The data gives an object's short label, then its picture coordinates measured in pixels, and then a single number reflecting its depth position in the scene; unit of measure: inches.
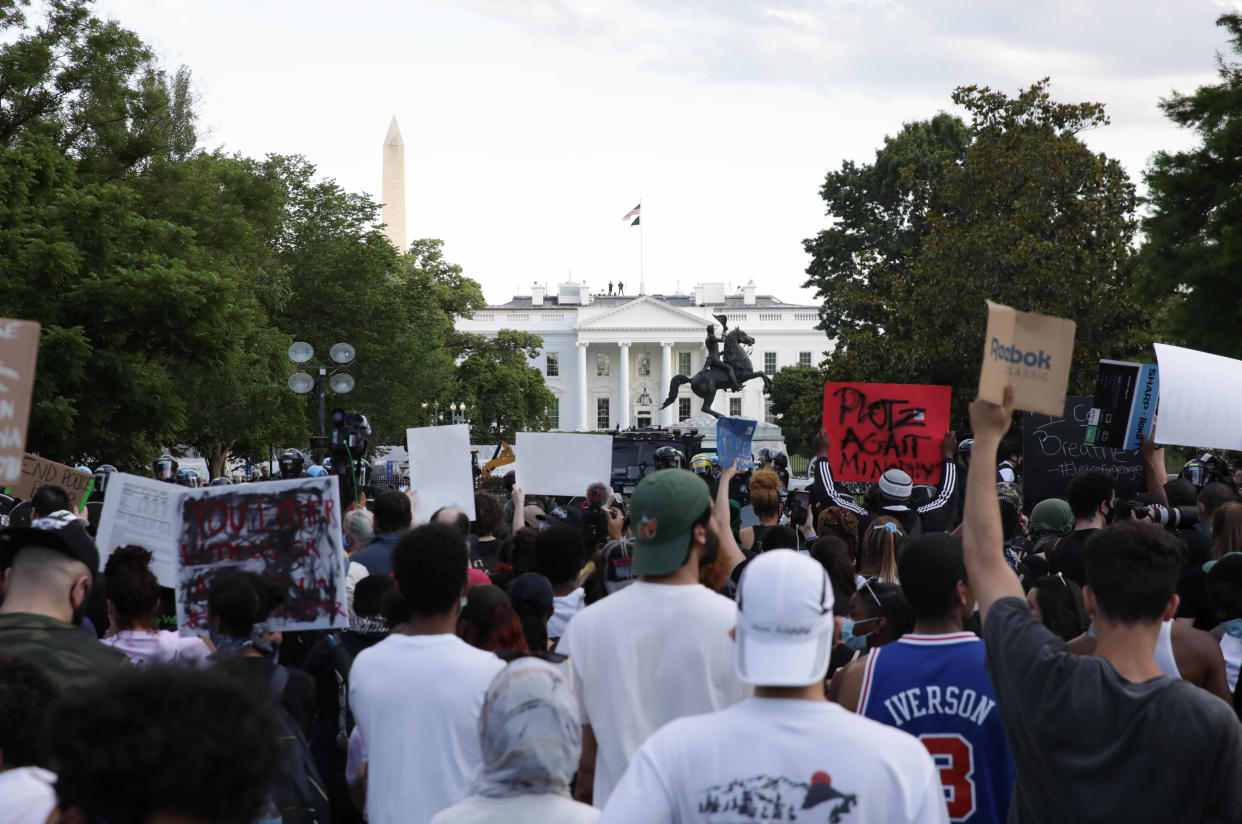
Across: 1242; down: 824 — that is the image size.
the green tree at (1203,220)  711.1
